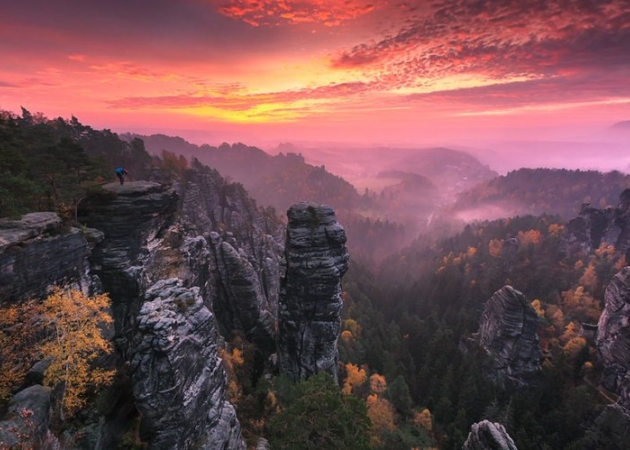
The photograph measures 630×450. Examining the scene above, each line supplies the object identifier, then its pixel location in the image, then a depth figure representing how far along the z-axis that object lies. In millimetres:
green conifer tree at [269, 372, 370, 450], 23172
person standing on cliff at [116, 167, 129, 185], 34262
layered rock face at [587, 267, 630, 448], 53688
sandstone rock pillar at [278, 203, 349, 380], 40906
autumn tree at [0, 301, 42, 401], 18728
